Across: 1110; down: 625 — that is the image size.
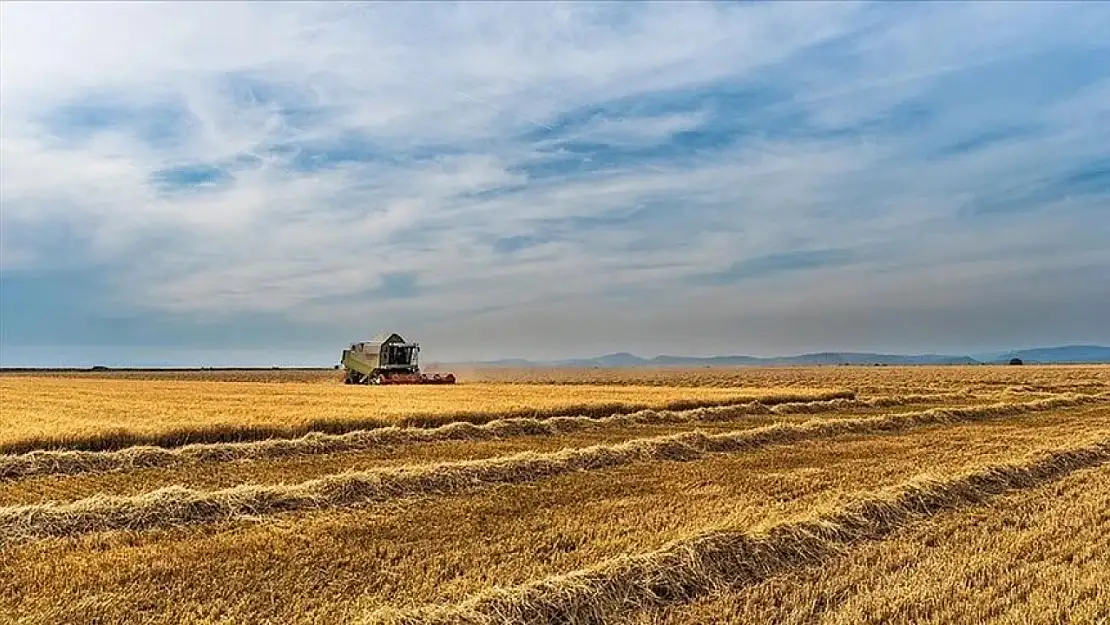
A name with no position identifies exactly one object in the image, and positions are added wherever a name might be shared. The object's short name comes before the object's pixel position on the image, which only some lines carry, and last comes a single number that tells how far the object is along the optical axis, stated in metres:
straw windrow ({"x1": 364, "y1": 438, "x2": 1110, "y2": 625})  5.96
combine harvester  41.03
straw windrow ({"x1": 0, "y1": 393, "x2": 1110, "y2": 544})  8.87
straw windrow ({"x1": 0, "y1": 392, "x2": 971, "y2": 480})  13.32
